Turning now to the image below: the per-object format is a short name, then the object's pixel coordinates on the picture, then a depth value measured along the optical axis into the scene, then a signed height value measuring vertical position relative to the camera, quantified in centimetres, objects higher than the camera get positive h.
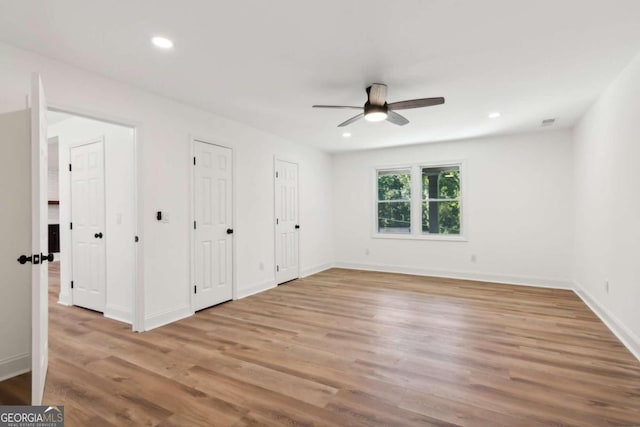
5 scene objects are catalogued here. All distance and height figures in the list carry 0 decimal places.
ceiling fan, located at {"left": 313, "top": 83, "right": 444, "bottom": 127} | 311 +107
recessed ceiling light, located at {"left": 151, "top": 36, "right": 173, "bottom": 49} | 241 +133
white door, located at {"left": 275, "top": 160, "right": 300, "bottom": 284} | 555 -12
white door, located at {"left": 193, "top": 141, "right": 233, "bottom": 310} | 404 -13
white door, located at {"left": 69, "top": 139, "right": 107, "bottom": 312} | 393 -10
